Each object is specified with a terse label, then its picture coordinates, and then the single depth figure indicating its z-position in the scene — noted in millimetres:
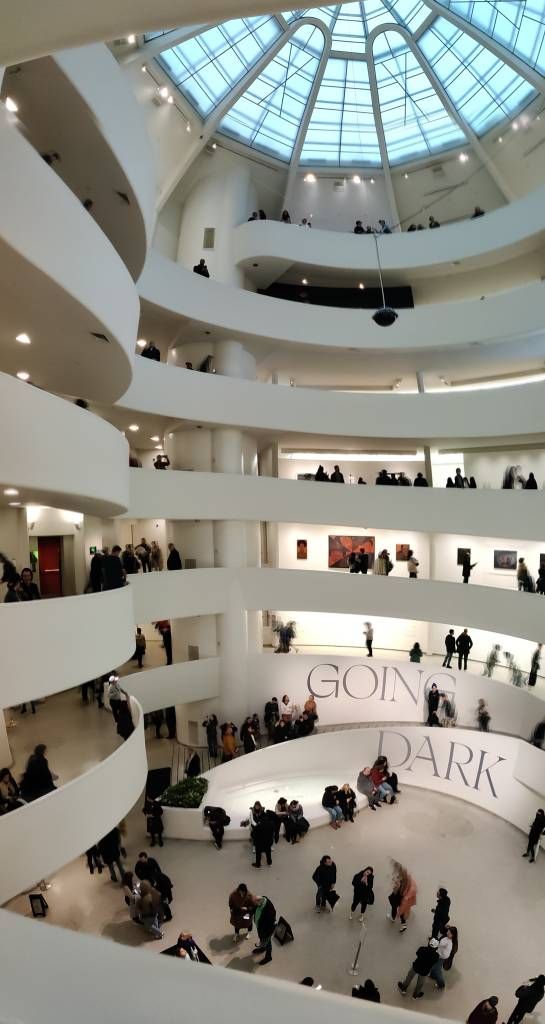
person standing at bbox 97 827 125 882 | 12172
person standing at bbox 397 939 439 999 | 9508
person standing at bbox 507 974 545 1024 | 8516
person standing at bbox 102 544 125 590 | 10648
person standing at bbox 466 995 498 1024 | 7977
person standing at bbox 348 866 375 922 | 11305
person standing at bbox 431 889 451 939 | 10375
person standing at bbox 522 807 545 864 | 13242
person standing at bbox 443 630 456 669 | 19250
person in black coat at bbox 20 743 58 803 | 8625
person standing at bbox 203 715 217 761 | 18953
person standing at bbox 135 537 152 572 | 19422
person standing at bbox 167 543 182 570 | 19453
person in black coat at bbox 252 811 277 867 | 13195
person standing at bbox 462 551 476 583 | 19891
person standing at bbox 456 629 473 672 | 19078
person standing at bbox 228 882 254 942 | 10805
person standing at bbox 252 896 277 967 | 10219
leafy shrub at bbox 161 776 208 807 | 14883
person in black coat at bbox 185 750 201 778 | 16472
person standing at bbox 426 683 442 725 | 18406
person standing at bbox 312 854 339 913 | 11672
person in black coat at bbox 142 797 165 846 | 14000
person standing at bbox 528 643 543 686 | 17645
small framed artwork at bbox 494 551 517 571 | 20094
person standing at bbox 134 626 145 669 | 19547
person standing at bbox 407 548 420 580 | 21156
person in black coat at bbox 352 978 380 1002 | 8312
